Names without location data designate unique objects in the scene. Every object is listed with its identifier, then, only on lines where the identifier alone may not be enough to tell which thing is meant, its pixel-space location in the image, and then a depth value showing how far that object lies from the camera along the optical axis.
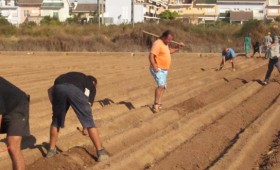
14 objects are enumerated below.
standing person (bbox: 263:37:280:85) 15.08
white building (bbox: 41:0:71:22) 70.94
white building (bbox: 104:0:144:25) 63.97
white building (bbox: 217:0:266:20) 67.23
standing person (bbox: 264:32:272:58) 25.56
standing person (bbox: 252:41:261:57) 28.77
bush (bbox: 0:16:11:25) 50.69
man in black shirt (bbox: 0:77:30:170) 5.22
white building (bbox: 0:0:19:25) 71.25
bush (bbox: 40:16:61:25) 50.08
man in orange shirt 10.03
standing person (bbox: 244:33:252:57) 28.66
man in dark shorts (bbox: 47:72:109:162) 6.41
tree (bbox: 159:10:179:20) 65.34
